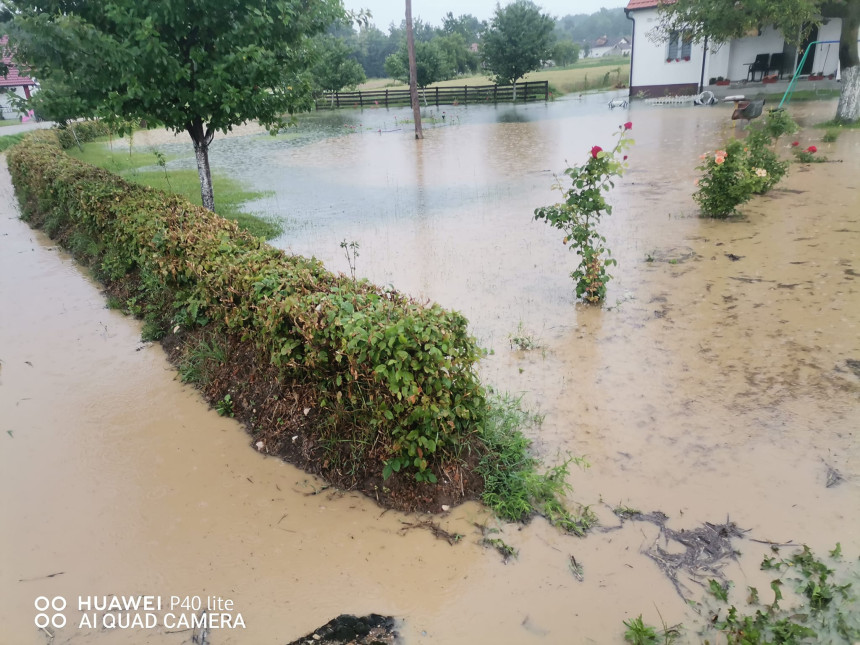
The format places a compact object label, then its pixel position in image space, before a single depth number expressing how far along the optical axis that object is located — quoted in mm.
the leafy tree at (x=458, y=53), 52722
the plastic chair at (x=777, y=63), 26453
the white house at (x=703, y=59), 26266
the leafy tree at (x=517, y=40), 32812
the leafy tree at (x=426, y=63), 35594
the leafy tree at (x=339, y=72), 36031
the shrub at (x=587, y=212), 5910
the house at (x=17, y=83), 39438
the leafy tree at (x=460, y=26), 76312
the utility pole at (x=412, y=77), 19625
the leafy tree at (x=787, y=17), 14500
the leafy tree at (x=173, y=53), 6457
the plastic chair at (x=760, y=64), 26688
